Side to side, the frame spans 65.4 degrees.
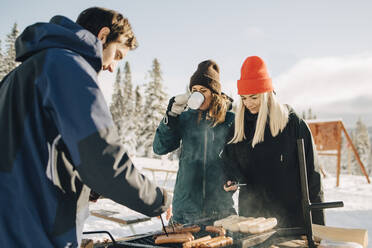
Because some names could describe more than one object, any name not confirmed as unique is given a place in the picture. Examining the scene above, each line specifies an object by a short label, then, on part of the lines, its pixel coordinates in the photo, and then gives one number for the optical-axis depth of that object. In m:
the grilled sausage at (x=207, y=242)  1.84
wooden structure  14.94
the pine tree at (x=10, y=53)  33.72
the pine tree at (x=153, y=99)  38.38
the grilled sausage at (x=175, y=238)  2.00
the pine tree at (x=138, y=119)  44.12
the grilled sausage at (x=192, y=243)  1.87
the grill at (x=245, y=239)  1.91
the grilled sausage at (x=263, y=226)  2.05
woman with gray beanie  3.22
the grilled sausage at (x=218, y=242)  1.84
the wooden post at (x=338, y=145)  14.10
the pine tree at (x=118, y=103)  54.02
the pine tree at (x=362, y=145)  61.09
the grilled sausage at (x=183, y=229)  2.21
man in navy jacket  1.13
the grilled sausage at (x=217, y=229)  2.13
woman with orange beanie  2.74
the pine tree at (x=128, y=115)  45.26
